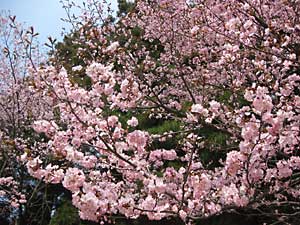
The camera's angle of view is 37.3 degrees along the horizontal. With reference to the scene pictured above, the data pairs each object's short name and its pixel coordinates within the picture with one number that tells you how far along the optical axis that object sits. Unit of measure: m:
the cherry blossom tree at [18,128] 9.20
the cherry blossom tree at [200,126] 2.78
